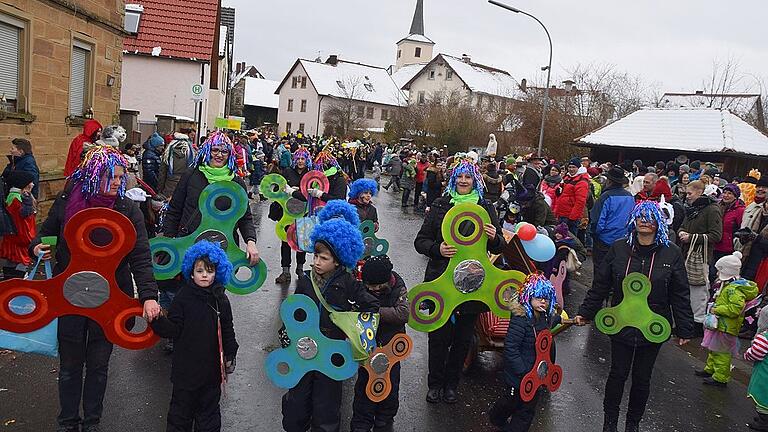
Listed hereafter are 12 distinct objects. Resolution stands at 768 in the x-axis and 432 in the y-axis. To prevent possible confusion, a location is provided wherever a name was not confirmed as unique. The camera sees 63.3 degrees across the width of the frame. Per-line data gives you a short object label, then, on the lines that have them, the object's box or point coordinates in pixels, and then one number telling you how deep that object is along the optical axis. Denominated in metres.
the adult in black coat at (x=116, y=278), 4.00
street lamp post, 19.64
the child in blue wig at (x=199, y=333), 3.79
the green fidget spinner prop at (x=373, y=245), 6.62
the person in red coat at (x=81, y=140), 8.09
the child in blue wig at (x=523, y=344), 4.39
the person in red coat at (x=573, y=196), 11.28
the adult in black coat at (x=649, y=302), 4.68
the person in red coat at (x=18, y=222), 7.25
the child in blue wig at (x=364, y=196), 7.00
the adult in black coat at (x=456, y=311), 5.15
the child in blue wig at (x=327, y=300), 3.90
